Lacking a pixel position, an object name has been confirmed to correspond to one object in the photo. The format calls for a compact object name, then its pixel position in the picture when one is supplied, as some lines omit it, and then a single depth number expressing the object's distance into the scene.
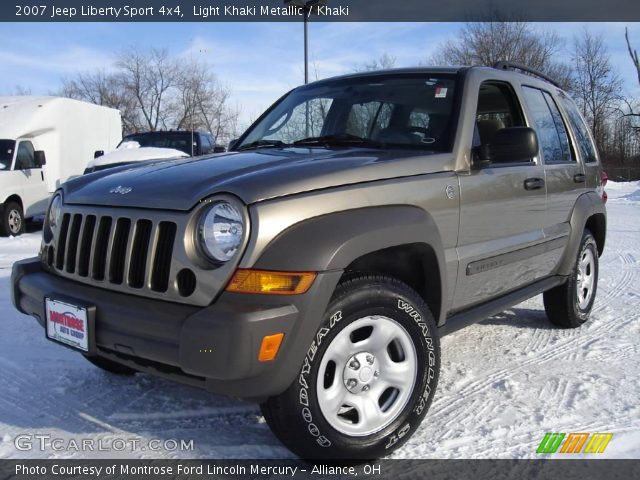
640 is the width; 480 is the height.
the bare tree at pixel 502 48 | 29.17
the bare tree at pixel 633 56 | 29.77
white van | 10.78
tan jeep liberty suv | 2.18
